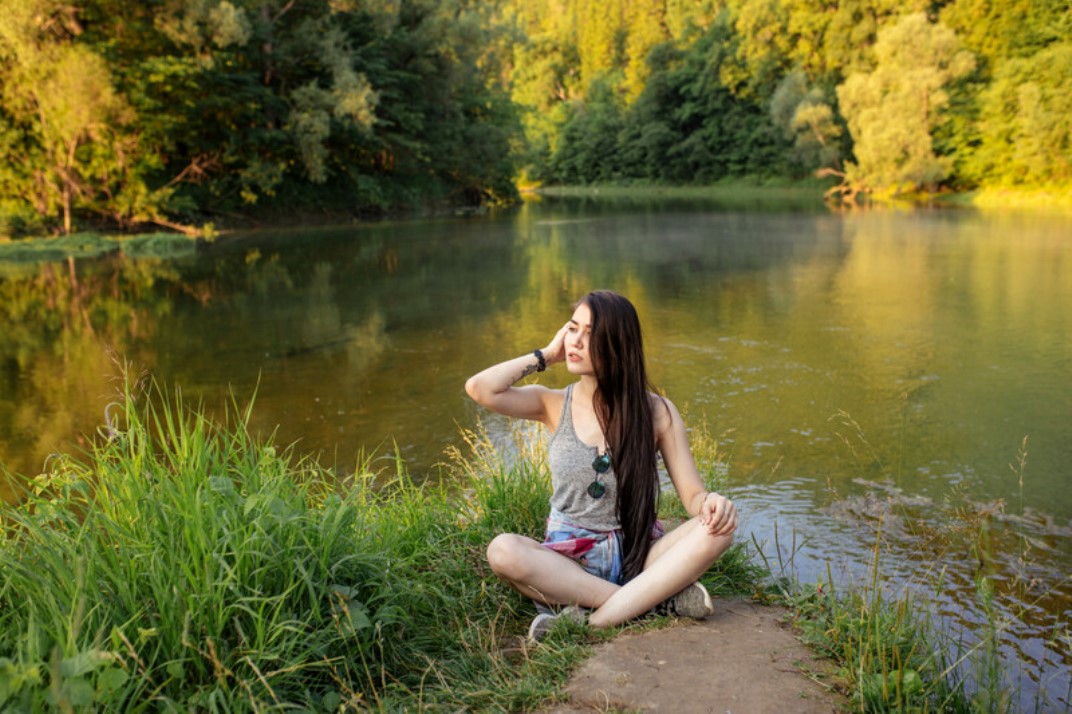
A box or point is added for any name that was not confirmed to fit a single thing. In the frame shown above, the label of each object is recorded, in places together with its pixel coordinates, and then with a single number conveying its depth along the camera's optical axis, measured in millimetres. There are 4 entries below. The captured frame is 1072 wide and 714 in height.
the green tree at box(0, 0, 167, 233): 20609
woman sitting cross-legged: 3070
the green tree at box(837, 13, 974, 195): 38188
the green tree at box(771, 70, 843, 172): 46219
